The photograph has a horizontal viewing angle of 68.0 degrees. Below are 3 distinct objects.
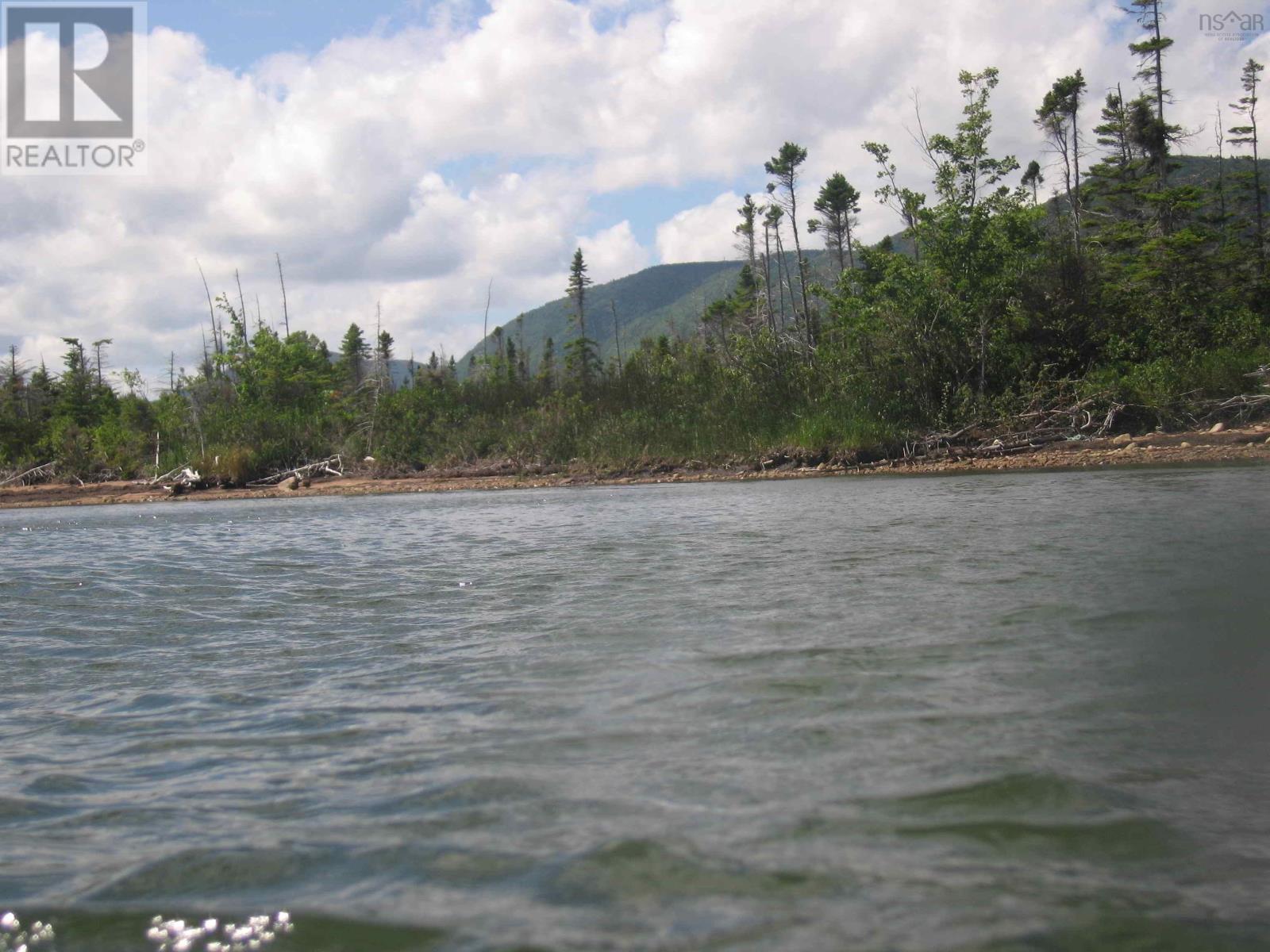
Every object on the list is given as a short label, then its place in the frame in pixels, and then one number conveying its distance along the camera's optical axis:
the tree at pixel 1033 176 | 51.47
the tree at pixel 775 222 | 51.91
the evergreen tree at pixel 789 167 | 49.88
